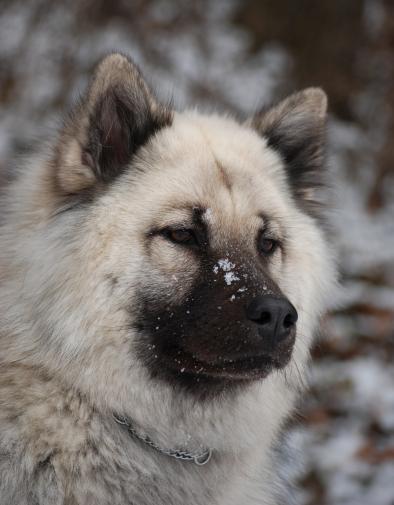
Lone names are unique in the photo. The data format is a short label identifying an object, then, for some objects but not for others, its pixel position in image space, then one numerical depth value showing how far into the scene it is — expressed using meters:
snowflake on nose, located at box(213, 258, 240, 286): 2.94
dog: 2.81
